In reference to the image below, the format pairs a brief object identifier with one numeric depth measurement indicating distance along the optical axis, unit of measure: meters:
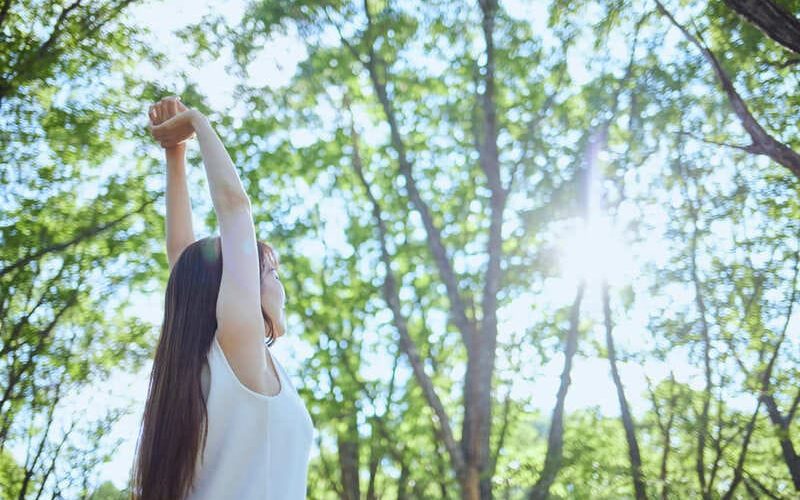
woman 1.79
